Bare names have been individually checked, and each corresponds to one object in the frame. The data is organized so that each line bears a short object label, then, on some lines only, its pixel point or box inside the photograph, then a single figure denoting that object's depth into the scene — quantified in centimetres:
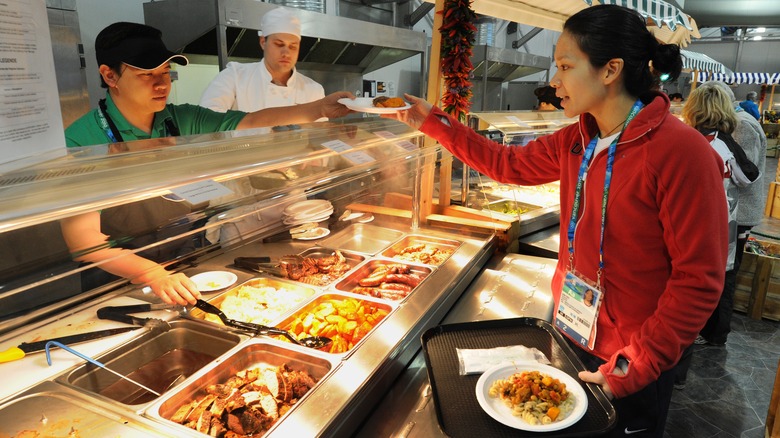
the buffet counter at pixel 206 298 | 130
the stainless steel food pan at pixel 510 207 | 380
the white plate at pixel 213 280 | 215
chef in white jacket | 357
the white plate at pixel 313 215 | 261
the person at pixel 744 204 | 403
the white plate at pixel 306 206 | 260
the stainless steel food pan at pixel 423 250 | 271
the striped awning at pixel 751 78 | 1750
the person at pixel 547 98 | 589
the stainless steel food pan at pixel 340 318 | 184
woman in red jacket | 138
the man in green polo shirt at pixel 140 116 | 146
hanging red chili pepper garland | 286
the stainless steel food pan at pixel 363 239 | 284
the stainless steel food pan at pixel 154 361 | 154
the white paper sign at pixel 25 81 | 123
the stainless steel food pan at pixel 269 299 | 197
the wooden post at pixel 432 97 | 295
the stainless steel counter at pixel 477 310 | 152
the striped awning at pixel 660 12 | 423
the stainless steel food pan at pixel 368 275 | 226
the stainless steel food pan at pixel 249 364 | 149
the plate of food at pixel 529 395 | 129
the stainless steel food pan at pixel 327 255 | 248
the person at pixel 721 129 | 385
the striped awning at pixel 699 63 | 1147
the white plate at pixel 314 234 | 280
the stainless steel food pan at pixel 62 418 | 129
